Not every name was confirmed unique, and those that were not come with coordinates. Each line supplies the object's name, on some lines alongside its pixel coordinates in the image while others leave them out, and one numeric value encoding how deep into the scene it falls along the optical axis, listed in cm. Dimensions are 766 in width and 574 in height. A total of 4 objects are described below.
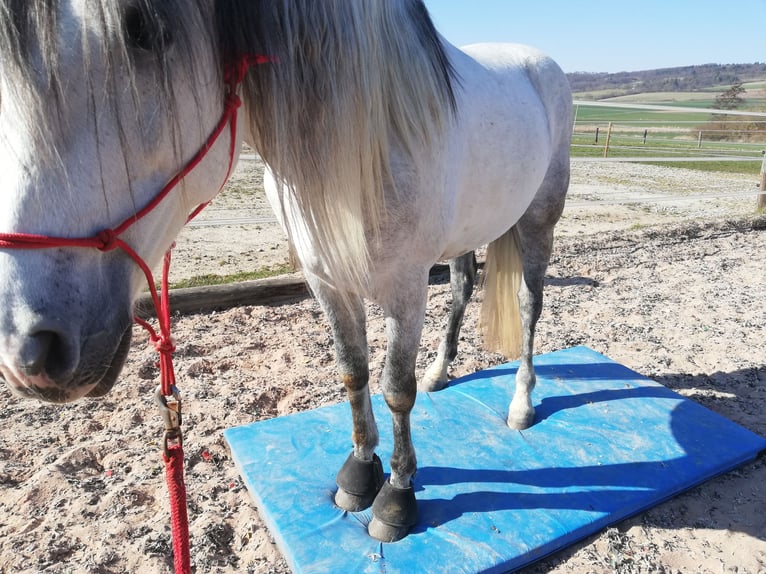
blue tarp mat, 190
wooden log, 387
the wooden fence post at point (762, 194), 772
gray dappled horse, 84
